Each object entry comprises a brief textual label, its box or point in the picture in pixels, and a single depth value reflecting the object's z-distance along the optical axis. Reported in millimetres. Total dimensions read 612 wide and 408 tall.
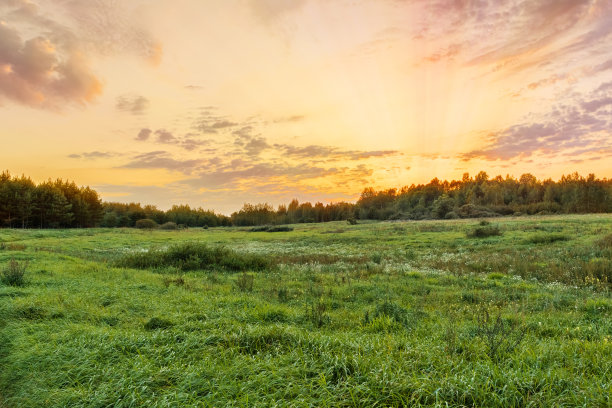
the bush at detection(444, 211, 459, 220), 91438
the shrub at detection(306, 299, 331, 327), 8475
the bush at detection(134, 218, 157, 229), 104831
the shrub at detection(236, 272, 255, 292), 13247
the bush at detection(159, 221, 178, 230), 100375
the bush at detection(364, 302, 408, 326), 8680
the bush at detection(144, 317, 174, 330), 7715
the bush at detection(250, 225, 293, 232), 78312
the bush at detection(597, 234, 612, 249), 19859
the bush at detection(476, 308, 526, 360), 5586
